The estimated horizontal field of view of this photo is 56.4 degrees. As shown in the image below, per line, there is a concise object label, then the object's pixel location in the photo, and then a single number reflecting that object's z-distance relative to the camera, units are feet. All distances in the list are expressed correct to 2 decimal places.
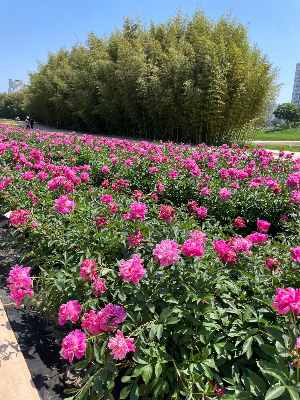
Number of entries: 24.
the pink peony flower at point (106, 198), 5.36
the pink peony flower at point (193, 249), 3.18
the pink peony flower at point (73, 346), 2.87
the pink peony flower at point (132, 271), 2.99
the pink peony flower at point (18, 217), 5.02
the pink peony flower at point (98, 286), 3.77
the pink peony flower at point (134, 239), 4.01
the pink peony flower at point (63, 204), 4.67
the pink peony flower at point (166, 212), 4.24
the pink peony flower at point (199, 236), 3.61
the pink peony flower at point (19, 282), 3.62
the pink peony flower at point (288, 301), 2.45
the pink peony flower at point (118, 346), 2.72
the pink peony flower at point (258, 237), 3.98
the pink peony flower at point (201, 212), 5.32
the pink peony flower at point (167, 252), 3.04
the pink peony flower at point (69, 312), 3.16
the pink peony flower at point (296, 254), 3.39
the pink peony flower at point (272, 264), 3.92
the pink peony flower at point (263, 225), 4.40
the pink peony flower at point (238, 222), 5.27
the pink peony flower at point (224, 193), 6.47
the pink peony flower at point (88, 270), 3.61
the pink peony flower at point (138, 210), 4.00
